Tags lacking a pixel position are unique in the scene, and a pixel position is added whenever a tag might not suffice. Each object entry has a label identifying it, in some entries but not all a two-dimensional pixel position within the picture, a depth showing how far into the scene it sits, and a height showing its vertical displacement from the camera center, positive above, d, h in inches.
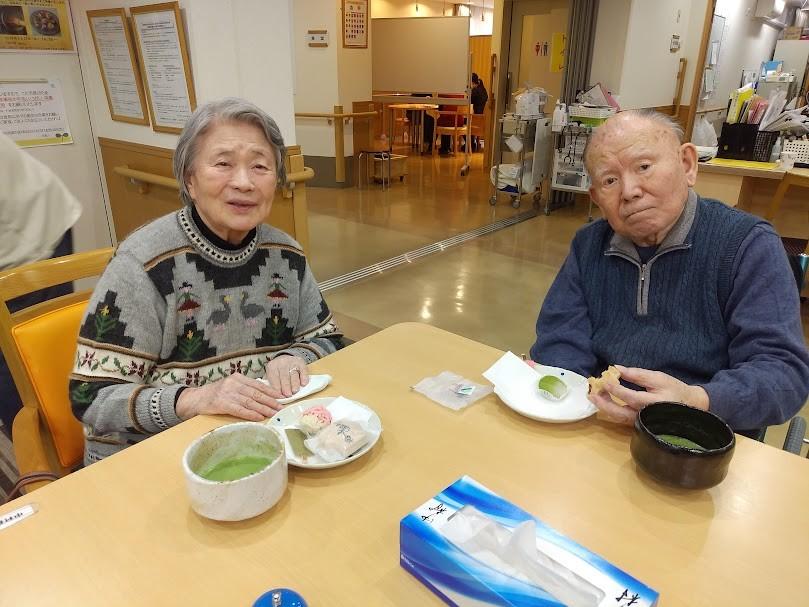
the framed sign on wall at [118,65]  111.1 +1.7
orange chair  45.8 -22.5
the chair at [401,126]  400.2 -33.5
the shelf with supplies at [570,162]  217.0 -30.2
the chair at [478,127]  397.7 -32.4
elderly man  43.6 -16.9
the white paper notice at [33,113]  106.9 -7.4
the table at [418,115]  340.2 -23.3
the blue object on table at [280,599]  24.8 -21.6
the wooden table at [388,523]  26.6 -22.3
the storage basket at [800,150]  132.6 -15.1
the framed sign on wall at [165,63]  101.8 +1.9
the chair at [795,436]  44.6 -26.4
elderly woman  41.7 -17.7
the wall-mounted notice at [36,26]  103.8 +8.4
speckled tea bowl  29.0 -20.2
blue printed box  23.6 -20.5
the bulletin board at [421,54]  261.3 +10.1
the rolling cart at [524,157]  228.2 -30.8
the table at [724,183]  132.9 -22.8
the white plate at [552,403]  39.4 -21.9
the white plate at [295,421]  34.1 -21.9
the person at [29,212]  68.6 -16.4
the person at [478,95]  359.9 -10.3
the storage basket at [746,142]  138.1 -14.2
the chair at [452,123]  373.1 -29.2
